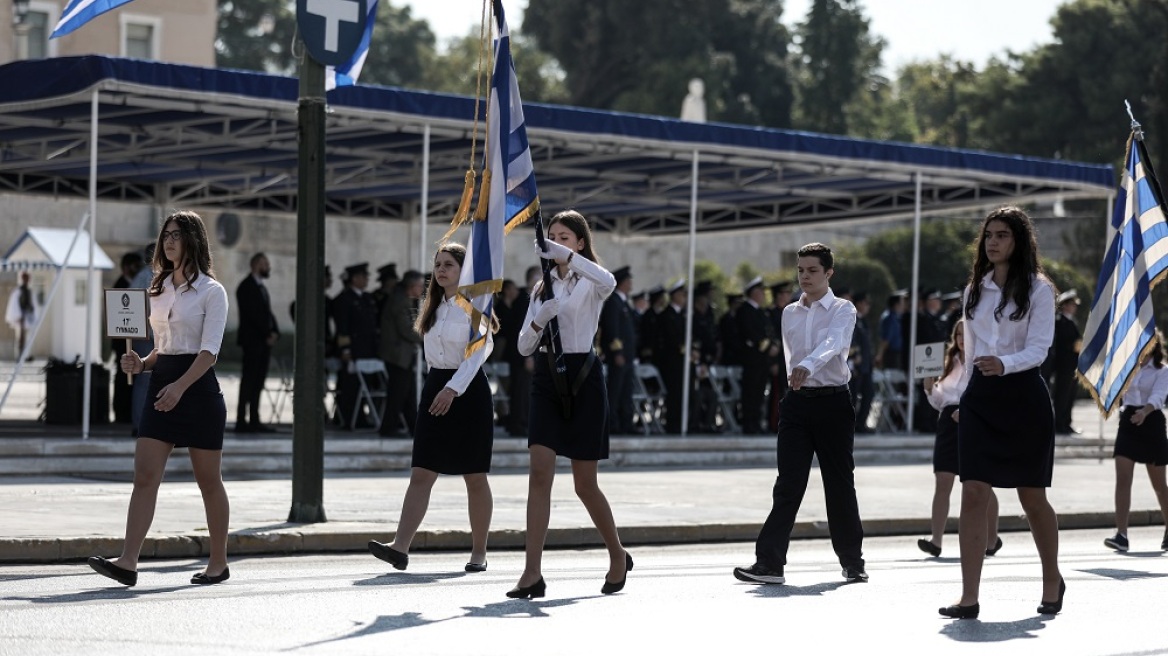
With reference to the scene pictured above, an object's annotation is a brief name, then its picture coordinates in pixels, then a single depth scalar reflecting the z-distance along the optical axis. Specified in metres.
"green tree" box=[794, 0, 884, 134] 71.81
